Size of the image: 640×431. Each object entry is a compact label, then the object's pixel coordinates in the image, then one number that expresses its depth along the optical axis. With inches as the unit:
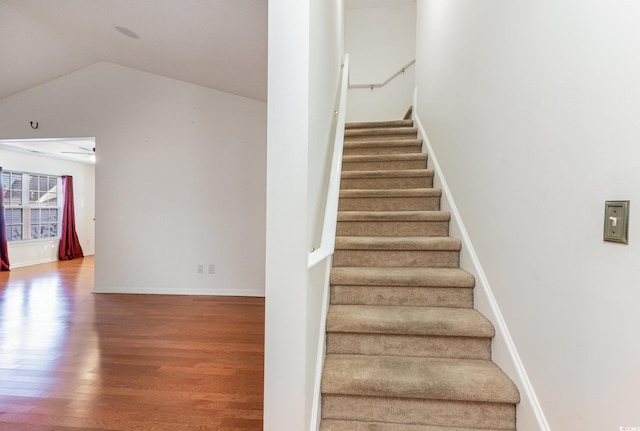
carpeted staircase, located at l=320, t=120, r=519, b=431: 52.2
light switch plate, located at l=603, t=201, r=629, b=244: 33.5
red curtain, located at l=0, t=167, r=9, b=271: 219.5
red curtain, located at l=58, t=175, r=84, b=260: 274.1
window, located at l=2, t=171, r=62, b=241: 236.2
